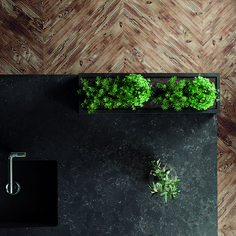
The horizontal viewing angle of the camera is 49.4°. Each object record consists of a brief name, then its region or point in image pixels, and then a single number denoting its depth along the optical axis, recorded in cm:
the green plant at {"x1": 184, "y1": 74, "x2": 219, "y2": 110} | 192
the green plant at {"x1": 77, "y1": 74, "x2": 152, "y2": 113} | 191
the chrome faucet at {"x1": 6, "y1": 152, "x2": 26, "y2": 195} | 203
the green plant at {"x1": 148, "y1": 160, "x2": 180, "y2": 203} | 201
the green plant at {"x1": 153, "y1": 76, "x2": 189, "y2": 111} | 196
